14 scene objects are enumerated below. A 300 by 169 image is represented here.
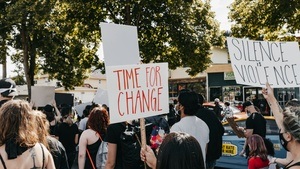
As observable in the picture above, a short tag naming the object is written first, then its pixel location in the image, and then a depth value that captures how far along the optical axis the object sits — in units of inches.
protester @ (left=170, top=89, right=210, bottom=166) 183.6
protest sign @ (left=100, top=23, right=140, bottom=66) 146.3
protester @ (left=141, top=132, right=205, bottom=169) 93.0
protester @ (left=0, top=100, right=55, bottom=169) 126.4
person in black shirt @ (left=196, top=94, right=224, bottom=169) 227.0
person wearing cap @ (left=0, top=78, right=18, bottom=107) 180.2
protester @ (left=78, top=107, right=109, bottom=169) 211.0
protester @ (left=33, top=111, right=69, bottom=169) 150.0
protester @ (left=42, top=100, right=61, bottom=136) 316.7
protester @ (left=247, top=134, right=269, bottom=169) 241.3
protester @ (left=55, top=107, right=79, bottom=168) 298.7
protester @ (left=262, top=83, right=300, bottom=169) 109.8
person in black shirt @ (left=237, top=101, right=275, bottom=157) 287.4
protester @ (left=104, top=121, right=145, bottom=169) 181.5
